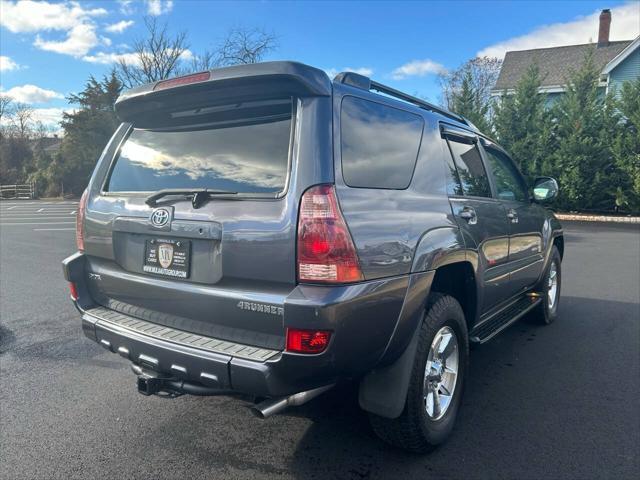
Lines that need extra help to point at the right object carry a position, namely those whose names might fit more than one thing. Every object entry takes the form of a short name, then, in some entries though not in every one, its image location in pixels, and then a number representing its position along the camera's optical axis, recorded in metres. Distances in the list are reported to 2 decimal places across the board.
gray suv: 2.07
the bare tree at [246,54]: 24.16
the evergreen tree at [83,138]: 35.06
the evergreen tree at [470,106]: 18.72
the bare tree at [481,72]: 41.00
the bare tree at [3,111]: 58.38
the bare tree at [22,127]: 58.99
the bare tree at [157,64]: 26.17
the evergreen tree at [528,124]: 16.84
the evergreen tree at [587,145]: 16.00
